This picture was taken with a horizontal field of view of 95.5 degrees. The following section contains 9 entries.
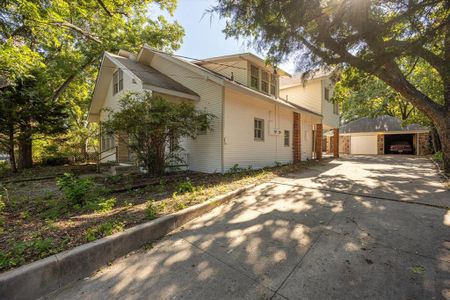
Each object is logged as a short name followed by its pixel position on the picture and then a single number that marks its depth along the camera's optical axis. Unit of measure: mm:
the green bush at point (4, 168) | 9575
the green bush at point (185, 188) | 5339
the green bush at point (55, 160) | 12648
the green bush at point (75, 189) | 4354
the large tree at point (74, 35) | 6680
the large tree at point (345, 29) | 4168
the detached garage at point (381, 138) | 20047
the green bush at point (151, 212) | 3605
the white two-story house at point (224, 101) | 8328
